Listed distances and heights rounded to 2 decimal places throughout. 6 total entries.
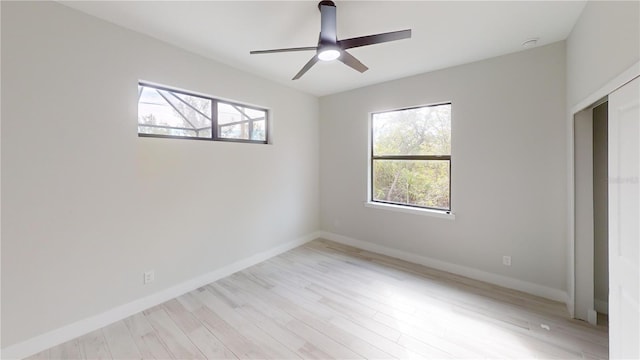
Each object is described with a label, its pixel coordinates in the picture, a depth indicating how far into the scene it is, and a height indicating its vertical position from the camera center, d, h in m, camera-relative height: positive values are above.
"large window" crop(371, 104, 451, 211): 3.28 +0.38
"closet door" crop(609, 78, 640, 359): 1.20 -0.21
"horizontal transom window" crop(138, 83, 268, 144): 2.52 +0.79
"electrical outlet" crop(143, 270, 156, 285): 2.43 -0.96
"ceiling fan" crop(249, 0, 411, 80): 1.82 +1.10
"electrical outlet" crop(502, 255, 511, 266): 2.78 -0.89
